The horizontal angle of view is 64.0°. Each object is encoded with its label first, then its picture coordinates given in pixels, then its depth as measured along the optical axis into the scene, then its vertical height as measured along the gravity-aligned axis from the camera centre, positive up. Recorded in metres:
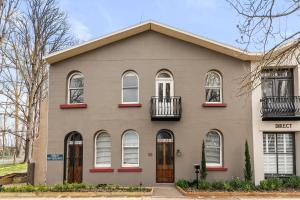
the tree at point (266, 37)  4.86 +1.72
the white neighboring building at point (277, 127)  12.39 -0.32
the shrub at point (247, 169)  11.88 -2.40
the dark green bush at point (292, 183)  11.34 -2.94
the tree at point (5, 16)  12.00 +5.27
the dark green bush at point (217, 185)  11.01 -2.96
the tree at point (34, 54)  17.25 +4.93
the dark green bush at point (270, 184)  11.00 -2.95
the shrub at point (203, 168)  12.11 -2.38
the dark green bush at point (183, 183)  11.57 -3.05
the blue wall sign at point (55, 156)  12.78 -1.91
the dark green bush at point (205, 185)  11.09 -2.99
